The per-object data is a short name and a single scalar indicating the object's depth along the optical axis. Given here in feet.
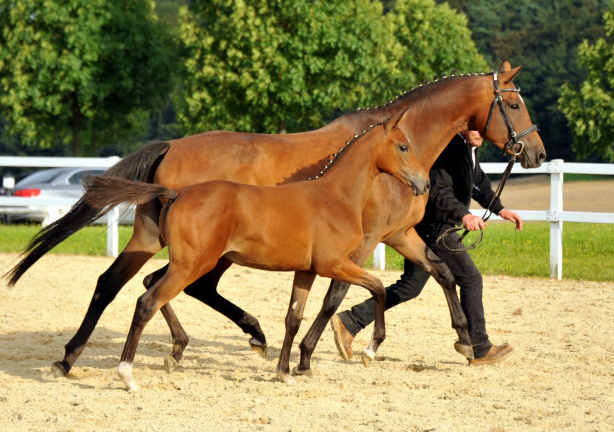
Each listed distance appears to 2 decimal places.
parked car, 124.77
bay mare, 40.32
